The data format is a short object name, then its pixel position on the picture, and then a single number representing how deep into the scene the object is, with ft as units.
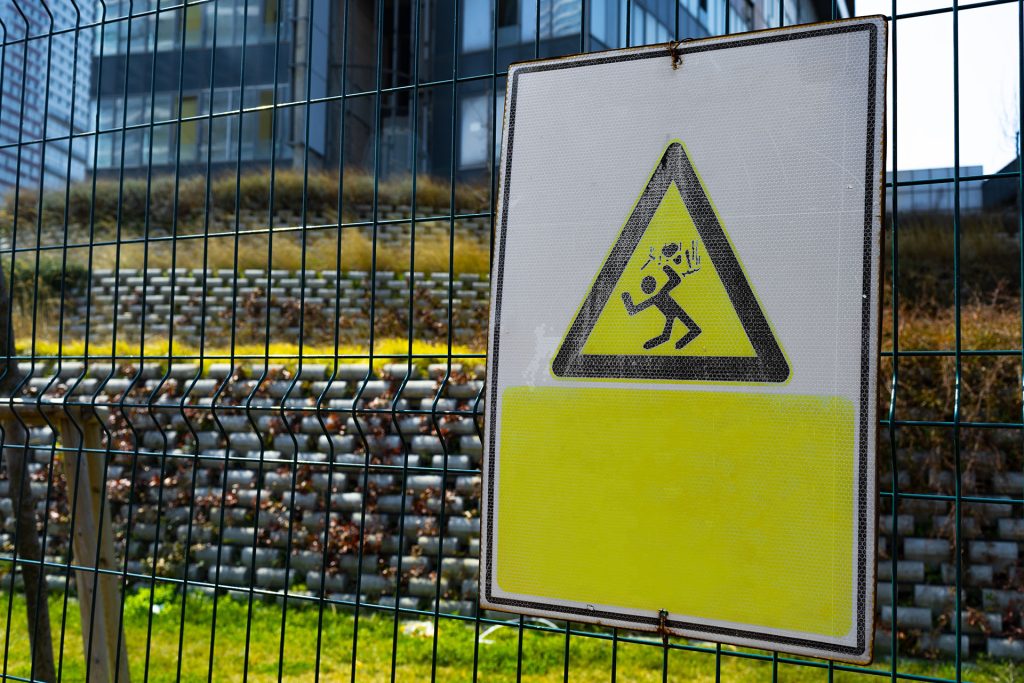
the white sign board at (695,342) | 5.51
